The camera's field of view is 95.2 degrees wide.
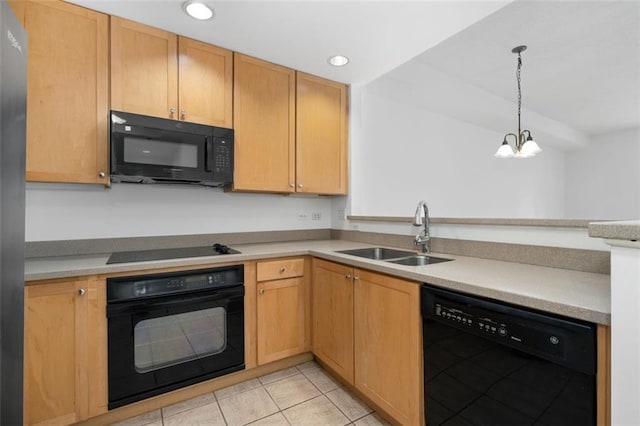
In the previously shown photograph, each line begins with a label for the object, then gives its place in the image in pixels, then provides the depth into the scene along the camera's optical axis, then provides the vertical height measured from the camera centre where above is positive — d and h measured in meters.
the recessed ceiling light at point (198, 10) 1.66 +1.18
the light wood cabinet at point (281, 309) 2.01 -0.69
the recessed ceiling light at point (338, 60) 2.26 +1.20
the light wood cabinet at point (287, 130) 2.24 +0.69
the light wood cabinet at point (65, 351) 1.38 -0.69
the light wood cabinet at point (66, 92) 1.58 +0.68
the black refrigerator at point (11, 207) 0.77 +0.01
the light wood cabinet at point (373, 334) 1.40 -0.69
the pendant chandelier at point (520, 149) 3.26 +0.72
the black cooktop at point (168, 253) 1.74 -0.28
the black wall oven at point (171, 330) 1.57 -0.69
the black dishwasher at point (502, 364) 0.88 -0.54
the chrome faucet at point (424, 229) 1.90 -0.11
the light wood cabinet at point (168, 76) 1.80 +0.91
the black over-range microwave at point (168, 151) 1.74 +0.40
